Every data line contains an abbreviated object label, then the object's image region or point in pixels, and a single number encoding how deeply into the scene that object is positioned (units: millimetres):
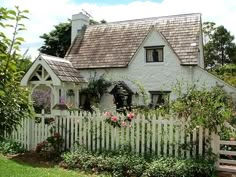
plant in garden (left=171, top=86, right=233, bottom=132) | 8352
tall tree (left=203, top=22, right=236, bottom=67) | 47281
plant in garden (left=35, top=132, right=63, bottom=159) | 10328
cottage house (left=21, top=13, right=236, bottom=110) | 17781
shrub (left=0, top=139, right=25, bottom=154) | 11319
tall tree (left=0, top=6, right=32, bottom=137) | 3703
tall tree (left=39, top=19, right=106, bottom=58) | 37531
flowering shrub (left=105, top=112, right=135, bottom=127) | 9430
